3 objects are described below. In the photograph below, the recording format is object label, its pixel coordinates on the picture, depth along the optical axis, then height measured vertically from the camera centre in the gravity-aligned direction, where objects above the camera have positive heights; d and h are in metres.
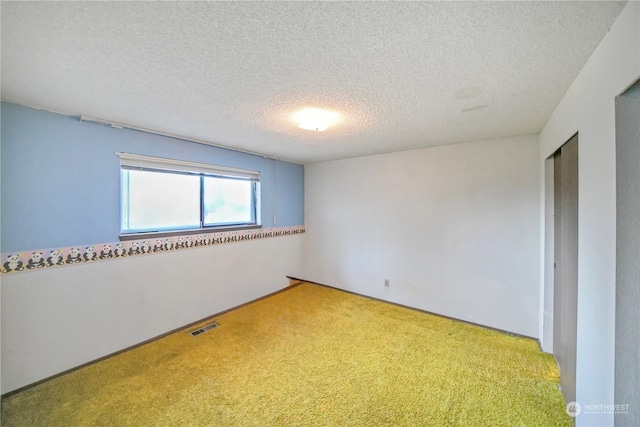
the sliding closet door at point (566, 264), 1.73 -0.40
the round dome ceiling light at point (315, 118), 2.06 +0.84
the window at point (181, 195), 2.58 +0.22
